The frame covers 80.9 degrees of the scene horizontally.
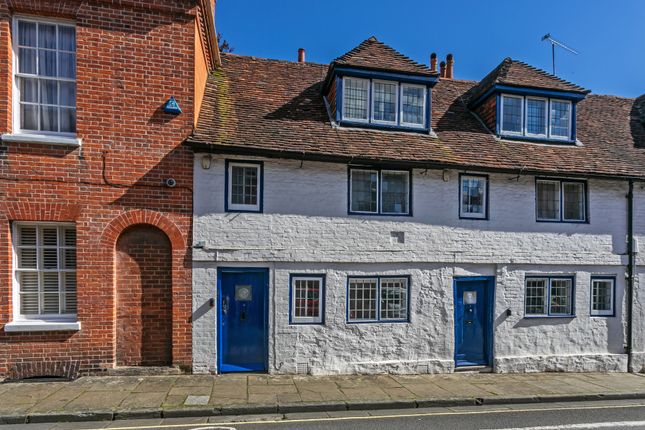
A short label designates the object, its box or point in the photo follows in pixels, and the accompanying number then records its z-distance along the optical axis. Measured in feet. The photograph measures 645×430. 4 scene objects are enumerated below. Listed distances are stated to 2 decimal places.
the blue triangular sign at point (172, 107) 26.94
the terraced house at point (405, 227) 27.81
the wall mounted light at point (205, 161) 27.22
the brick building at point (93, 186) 24.94
